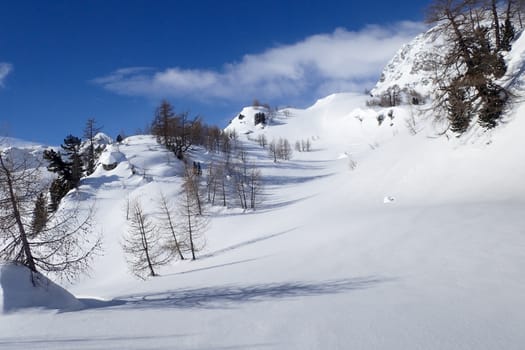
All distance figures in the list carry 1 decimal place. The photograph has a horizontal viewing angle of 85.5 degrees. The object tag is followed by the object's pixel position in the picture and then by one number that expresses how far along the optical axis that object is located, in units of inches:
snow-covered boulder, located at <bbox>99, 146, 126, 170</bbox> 2102.6
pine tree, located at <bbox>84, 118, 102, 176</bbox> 2356.1
